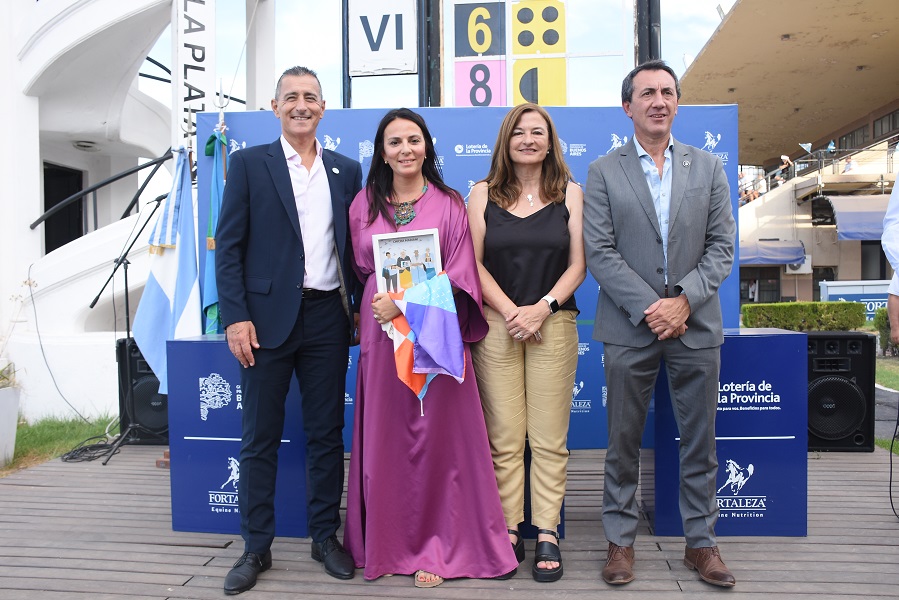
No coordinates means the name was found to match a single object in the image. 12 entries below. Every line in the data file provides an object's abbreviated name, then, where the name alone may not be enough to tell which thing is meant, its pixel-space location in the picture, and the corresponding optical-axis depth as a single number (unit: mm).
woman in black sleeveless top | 2949
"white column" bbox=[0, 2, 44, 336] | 7289
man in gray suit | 2826
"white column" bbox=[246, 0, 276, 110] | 8555
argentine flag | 4789
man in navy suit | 2914
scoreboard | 5480
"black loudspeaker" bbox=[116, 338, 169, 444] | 5367
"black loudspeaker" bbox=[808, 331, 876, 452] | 4992
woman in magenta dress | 2896
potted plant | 4824
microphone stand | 5254
